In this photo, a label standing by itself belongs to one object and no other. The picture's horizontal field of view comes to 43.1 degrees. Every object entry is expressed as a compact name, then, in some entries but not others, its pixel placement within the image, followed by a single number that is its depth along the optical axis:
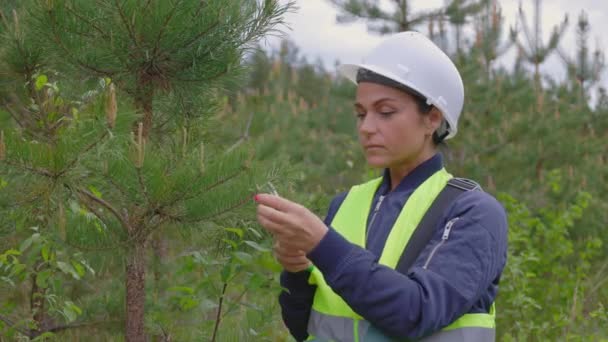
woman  1.66
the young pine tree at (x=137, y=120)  2.20
